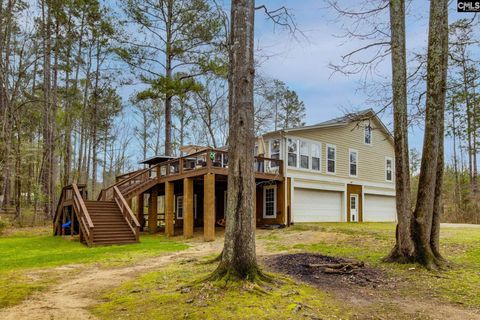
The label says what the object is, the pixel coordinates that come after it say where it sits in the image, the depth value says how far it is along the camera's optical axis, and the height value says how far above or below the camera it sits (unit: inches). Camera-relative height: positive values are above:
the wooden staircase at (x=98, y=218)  537.3 -38.7
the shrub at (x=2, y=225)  676.9 -55.5
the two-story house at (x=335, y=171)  725.9 +47.0
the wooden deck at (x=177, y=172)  650.8 +39.7
